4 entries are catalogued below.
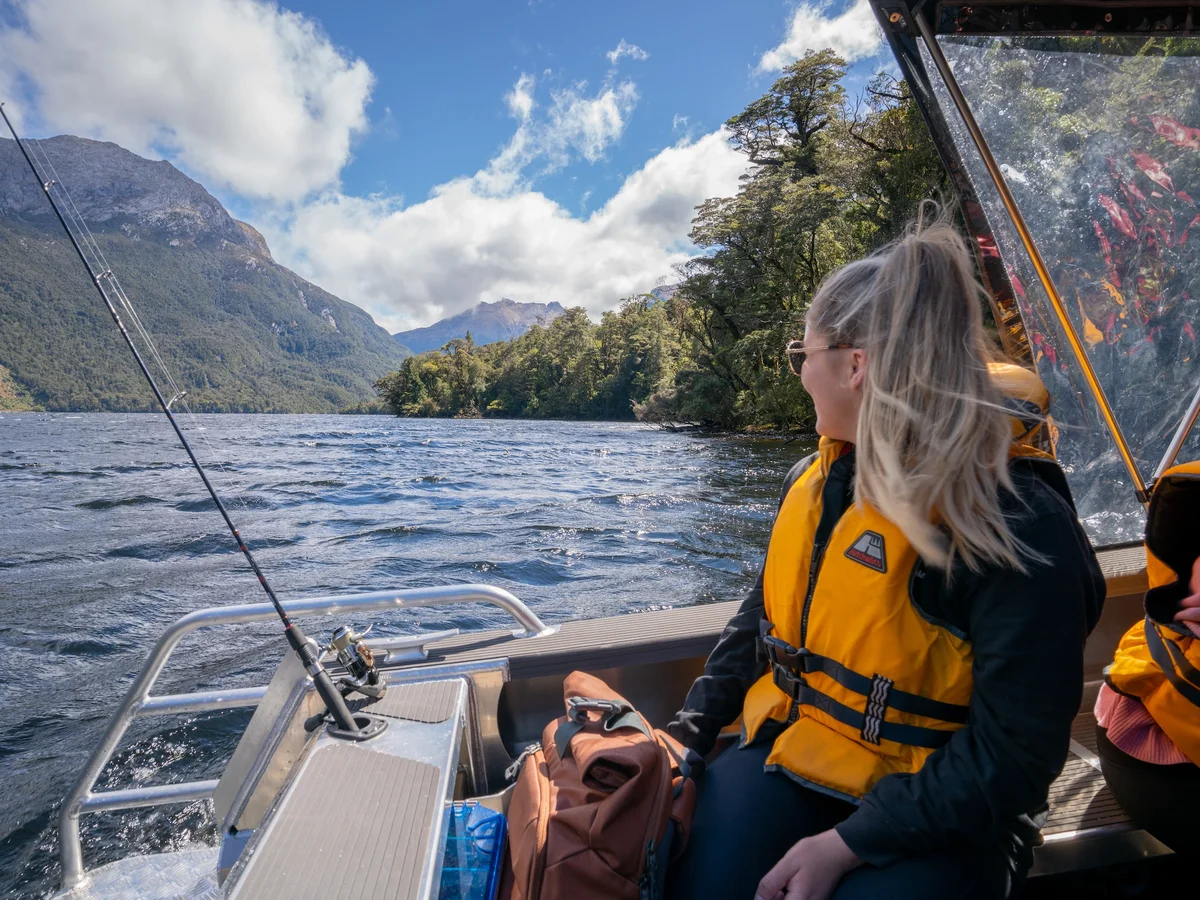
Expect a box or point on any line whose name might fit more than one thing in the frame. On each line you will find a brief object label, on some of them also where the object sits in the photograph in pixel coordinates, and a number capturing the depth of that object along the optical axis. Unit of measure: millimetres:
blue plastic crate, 1275
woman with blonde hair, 997
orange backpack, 1104
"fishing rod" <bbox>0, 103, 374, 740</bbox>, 1363
